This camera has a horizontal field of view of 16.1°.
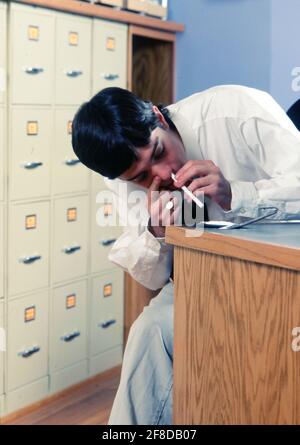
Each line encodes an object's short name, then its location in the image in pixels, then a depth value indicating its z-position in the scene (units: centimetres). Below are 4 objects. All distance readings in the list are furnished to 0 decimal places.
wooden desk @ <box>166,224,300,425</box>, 175
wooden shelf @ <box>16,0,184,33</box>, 313
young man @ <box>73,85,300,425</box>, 220
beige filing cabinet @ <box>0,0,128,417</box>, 309
